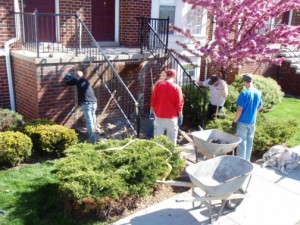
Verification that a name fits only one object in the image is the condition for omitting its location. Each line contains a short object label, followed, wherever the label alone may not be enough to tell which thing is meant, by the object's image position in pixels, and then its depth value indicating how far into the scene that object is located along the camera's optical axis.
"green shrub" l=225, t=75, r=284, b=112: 11.04
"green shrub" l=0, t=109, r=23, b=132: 7.11
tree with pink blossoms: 8.38
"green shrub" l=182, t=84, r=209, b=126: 9.05
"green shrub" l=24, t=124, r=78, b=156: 6.62
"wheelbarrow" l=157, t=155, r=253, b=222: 4.47
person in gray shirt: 8.03
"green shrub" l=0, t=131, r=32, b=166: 6.05
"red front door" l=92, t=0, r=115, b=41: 10.29
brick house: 7.73
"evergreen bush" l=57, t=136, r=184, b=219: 4.71
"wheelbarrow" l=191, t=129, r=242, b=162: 5.62
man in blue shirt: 6.07
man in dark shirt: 7.23
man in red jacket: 6.44
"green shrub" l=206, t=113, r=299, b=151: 7.39
